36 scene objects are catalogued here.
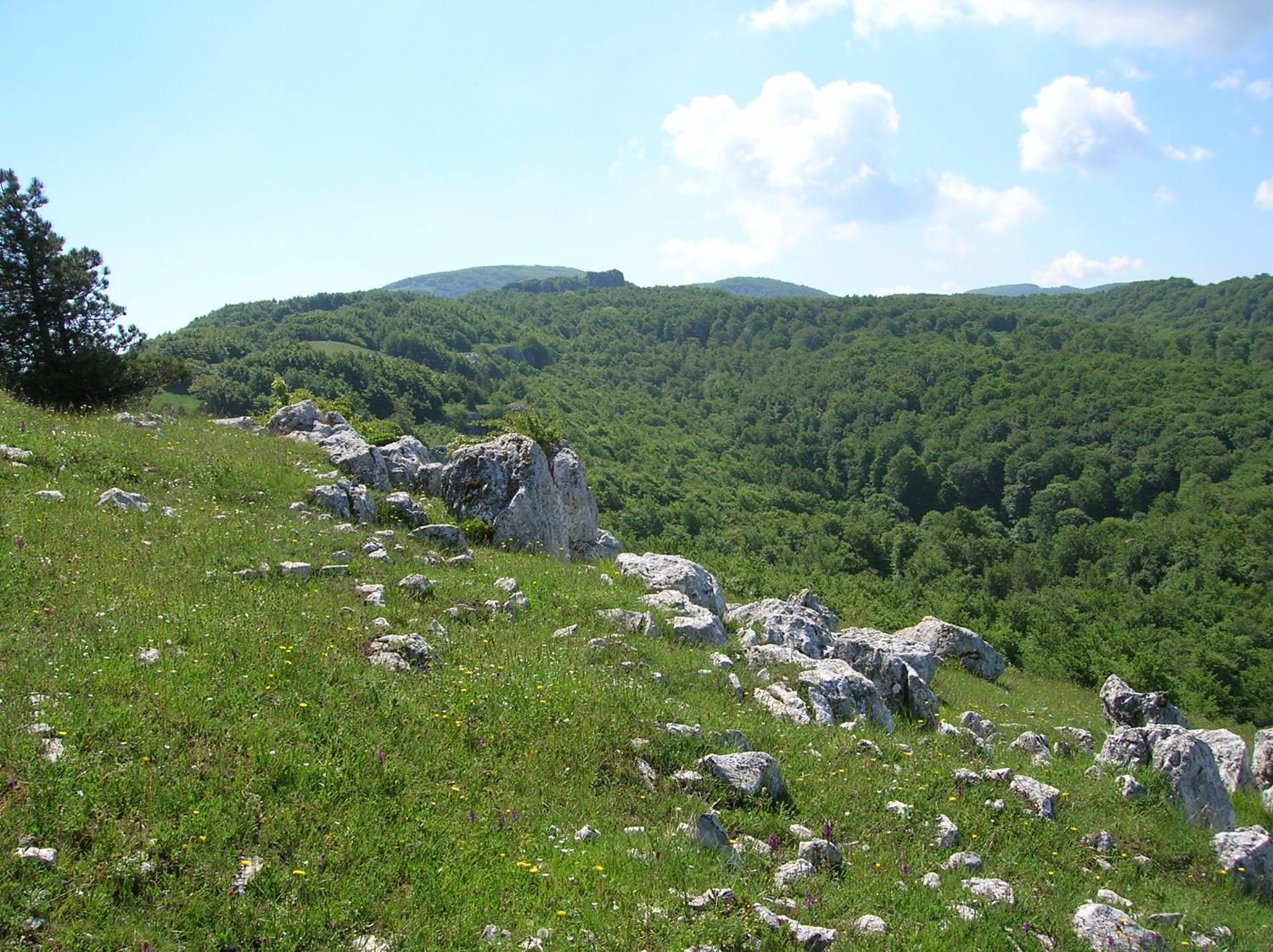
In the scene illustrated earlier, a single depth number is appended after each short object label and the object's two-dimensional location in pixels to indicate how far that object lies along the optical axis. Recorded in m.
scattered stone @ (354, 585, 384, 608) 12.52
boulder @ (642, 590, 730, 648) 15.39
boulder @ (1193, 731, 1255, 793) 14.61
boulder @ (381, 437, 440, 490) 23.95
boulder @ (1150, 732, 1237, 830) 11.86
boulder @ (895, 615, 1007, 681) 27.19
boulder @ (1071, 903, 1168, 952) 7.52
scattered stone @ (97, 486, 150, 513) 14.17
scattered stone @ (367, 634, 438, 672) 10.44
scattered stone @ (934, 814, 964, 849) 9.16
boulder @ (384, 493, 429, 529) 19.59
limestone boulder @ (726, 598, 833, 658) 17.53
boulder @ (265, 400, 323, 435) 27.47
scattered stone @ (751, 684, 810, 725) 12.37
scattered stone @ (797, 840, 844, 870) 8.16
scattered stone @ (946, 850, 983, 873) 8.62
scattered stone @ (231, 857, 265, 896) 6.00
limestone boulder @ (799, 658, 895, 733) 13.67
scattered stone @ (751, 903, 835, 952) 6.66
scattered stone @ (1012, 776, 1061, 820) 10.60
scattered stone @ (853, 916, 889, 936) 7.01
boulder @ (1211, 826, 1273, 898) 10.03
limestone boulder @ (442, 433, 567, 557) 21.66
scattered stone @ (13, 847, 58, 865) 5.72
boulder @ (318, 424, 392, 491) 22.41
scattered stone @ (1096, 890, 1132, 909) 8.63
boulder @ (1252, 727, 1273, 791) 15.30
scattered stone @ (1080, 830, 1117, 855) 10.12
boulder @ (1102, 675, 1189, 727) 18.91
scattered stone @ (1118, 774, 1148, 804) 11.81
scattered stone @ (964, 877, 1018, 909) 8.01
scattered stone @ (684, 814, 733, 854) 8.02
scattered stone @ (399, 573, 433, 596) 13.60
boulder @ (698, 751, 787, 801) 9.18
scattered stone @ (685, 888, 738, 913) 6.85
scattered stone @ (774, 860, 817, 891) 7.67
